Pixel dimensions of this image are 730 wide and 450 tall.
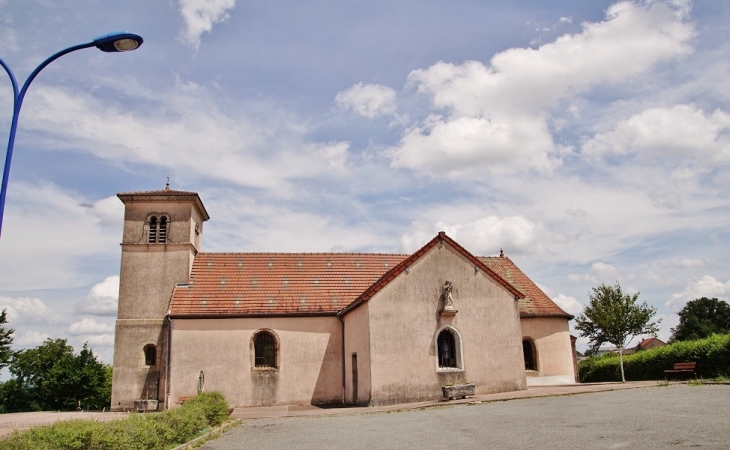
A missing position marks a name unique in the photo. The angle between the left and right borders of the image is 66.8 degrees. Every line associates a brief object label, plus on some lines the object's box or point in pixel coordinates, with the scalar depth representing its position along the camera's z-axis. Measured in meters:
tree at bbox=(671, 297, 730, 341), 71.44
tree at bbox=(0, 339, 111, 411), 39.03
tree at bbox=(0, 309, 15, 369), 39.22
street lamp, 9.62
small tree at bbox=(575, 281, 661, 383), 33.62
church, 23.03
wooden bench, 23.81
